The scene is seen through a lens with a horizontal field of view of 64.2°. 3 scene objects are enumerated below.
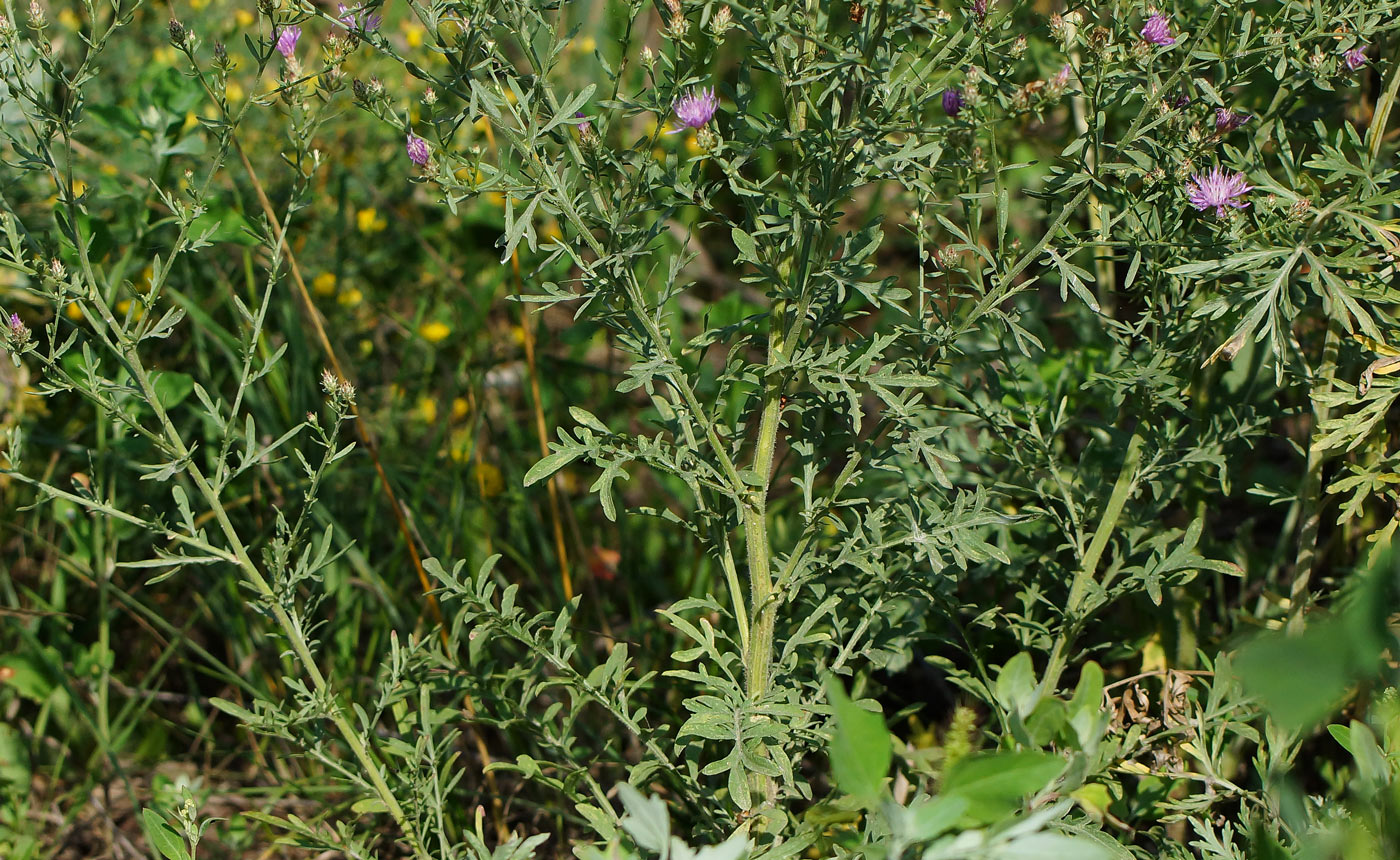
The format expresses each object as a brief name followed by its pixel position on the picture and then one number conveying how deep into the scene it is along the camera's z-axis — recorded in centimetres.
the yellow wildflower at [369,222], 299
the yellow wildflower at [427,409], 264
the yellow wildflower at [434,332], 273
